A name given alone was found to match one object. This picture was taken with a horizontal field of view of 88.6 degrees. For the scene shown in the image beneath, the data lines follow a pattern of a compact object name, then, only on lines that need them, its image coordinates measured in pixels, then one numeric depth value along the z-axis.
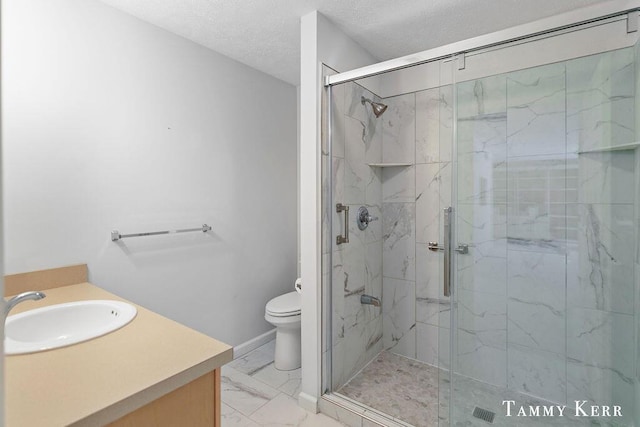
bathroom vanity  0.74
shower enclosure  1.42
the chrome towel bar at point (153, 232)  1.87
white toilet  2.36
